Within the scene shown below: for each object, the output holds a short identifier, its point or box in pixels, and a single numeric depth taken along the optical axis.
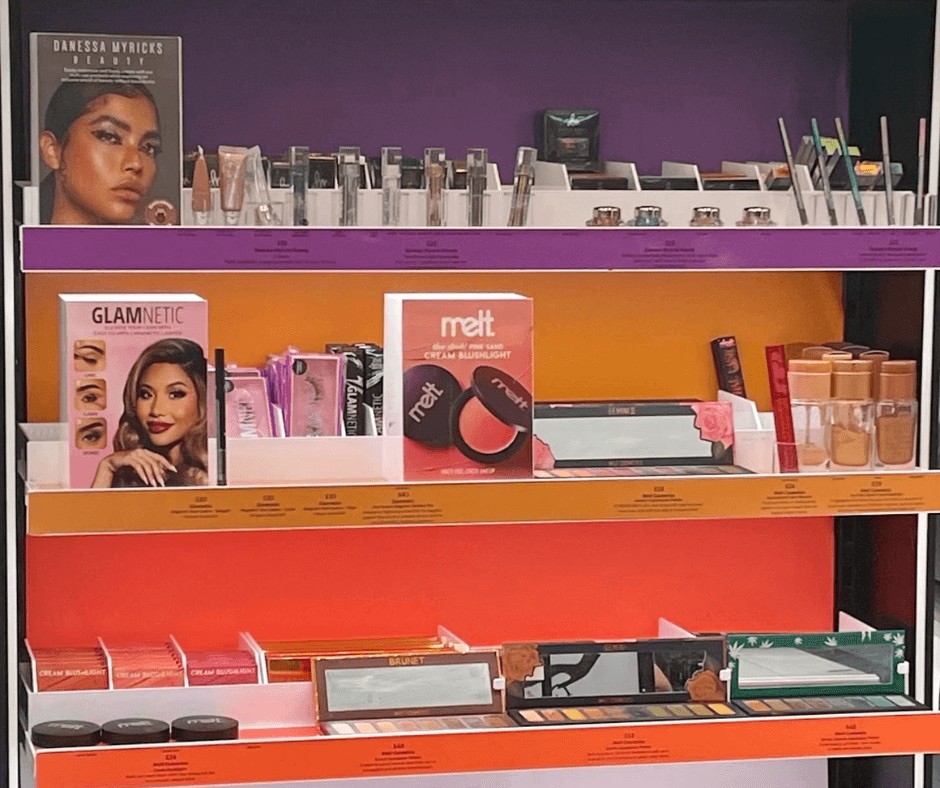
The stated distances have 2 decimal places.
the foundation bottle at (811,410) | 3.29
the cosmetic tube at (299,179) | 3.13
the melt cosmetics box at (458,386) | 3.10
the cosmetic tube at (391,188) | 3.20
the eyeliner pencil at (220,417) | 3.06
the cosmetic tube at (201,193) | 3.08
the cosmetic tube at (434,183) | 3.19
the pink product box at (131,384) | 2.95
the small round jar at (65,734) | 3.00
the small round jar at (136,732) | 3.04
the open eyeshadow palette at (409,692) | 3.19
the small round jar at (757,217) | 3.27
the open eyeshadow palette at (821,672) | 3.37
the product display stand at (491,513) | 3.07
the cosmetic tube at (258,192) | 3.12
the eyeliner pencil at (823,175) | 3.30
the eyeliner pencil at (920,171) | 3.35
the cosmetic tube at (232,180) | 3.05
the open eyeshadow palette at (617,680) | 3.28
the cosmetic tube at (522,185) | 3.18
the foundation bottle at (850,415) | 3.29
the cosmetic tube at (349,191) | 3.17
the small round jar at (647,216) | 3.24
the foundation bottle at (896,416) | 3.30
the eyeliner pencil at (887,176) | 3.31
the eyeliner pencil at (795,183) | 3.25
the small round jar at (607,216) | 3.22
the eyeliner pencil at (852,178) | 3.29
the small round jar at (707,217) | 3.25
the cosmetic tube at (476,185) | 3.18
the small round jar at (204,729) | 3.07
